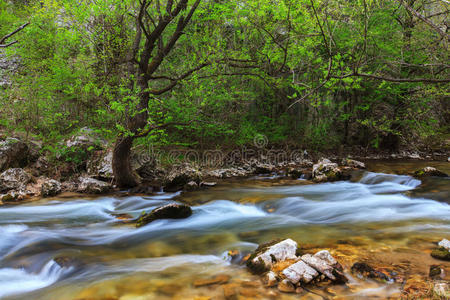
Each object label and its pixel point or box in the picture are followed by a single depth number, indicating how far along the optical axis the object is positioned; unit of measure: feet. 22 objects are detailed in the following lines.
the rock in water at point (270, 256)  10.30
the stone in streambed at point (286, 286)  8.75
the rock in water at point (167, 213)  18.67
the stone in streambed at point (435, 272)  9.14
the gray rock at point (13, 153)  28.78
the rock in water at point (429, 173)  28.81
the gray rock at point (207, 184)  30.05
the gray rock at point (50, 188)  26.23
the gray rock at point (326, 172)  31.73
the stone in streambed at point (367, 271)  9.28
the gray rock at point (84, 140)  32.65
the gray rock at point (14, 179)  26.16
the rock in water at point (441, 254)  10.37
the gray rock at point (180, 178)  29.40
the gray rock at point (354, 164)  38.14
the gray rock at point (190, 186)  29.04
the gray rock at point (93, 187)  27.66
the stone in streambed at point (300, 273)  8.94
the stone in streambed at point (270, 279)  9.17
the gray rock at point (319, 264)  9.13
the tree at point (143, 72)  24.58
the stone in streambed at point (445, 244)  10.78
